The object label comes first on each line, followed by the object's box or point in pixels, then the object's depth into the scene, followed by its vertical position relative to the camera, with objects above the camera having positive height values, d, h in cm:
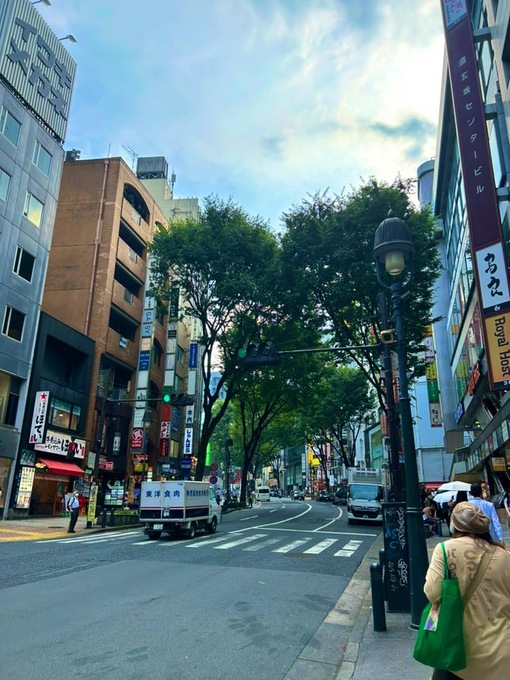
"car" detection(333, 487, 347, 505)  5416 -33
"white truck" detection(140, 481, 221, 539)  1864 -60
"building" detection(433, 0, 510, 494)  1560 +1009
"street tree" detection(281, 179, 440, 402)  2208 +1018
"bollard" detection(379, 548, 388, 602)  781 -102
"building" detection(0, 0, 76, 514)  2594 +1585
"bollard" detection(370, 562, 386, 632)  667 -144
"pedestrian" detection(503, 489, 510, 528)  2038 +2
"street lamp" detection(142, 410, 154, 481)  2711 +373
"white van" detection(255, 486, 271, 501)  7581 -22
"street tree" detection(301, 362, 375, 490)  4988 +887
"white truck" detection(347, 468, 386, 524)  2678 +1
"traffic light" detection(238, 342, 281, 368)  1211 +319
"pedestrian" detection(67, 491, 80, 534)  2066 -93
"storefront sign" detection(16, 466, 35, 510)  2588 +8
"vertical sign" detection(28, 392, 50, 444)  2653 +361
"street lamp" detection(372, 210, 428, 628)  647 +103
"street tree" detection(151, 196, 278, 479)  2736 +1189
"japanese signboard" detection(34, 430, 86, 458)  2768 +250
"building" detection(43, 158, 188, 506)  3509 +1332
